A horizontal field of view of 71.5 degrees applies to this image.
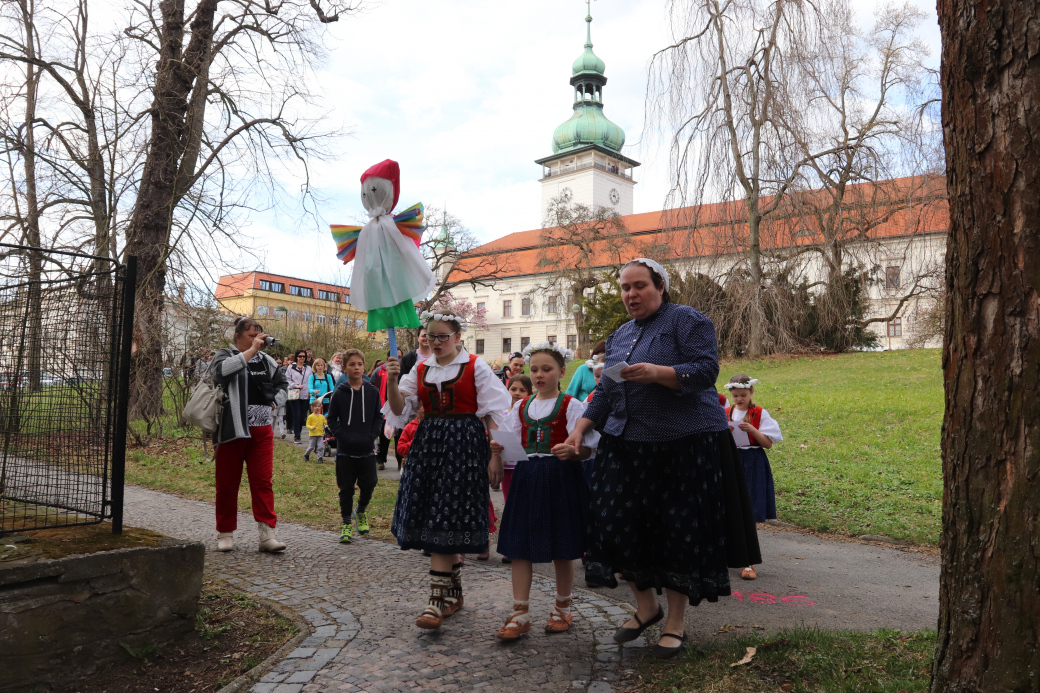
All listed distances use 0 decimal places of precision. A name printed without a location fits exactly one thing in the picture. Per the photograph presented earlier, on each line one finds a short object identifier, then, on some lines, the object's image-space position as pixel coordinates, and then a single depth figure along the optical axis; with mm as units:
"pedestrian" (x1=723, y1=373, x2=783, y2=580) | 6414
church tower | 79250
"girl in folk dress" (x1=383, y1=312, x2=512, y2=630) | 4484
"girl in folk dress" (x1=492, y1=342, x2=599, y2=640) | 4340
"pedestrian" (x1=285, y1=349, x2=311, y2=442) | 15833
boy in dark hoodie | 7140
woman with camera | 6273
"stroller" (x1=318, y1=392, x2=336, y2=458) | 12398
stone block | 3459
